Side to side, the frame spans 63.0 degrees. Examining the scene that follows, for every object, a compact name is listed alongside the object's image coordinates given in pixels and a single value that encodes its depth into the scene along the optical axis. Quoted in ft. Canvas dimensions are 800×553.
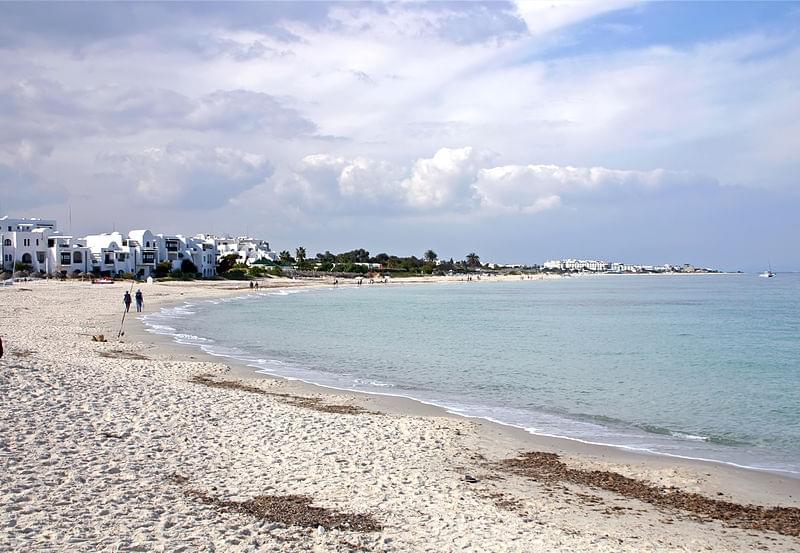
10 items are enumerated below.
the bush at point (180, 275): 311.82
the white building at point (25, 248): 276.41
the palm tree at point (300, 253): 547.04
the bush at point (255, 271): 392.06
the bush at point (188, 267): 341.82
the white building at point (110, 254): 295.07
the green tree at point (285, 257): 536.66
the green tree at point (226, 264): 403.83
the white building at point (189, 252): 344.49
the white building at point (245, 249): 504.84
